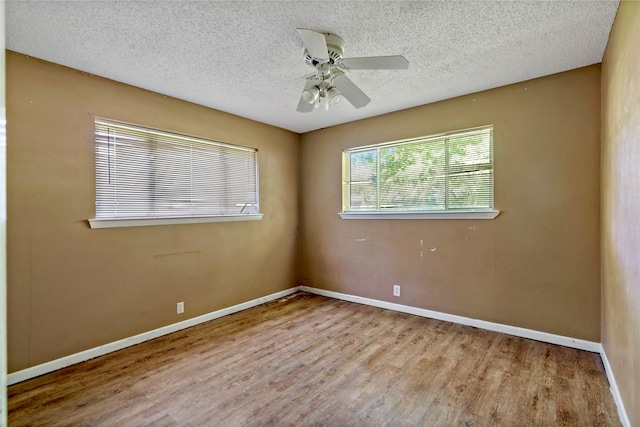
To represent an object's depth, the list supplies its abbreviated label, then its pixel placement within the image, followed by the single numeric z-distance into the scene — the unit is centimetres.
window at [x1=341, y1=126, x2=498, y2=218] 315
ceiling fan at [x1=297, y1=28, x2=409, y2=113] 187
